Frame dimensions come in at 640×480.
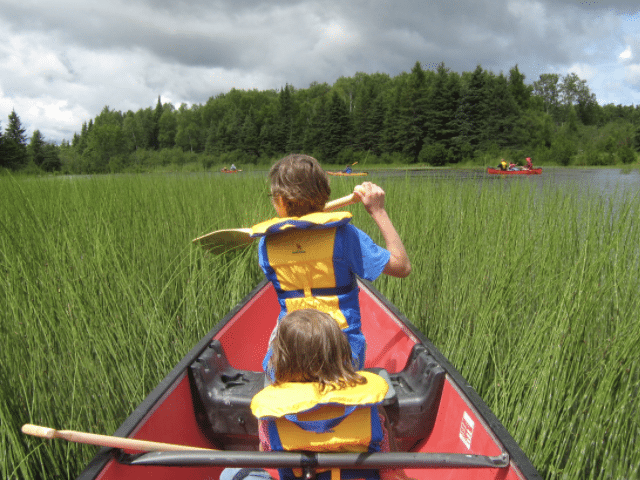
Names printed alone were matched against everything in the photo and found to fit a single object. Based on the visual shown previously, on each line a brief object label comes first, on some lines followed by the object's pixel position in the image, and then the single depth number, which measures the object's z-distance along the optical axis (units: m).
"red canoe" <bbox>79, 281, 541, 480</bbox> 1.14
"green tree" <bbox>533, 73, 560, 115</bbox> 85.44
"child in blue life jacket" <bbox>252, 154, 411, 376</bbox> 1.60
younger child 1.07
